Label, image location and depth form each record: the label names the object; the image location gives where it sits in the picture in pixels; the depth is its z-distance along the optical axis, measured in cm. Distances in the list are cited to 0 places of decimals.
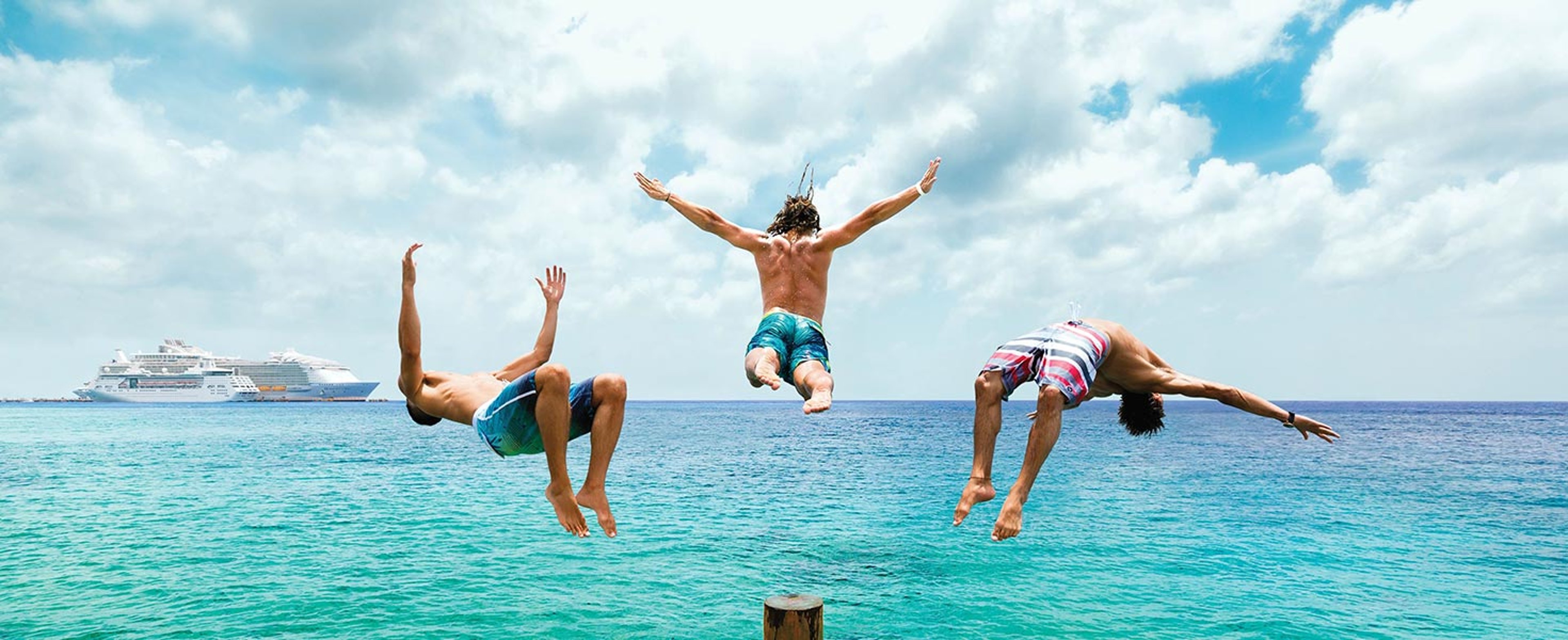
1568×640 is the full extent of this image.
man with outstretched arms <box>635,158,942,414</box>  760
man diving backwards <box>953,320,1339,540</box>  624
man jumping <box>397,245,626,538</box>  623
